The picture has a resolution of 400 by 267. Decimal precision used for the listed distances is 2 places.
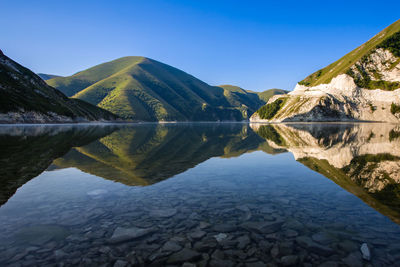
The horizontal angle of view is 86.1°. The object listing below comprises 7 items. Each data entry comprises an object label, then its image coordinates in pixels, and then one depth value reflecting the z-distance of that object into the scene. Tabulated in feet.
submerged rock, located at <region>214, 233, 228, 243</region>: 24.91
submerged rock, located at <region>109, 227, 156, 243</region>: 25.05
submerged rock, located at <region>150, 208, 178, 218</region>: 31.40
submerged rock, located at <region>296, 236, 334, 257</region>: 22.32
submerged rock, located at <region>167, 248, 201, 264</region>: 21.09
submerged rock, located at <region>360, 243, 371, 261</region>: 21.11
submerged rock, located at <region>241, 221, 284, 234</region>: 26.94
